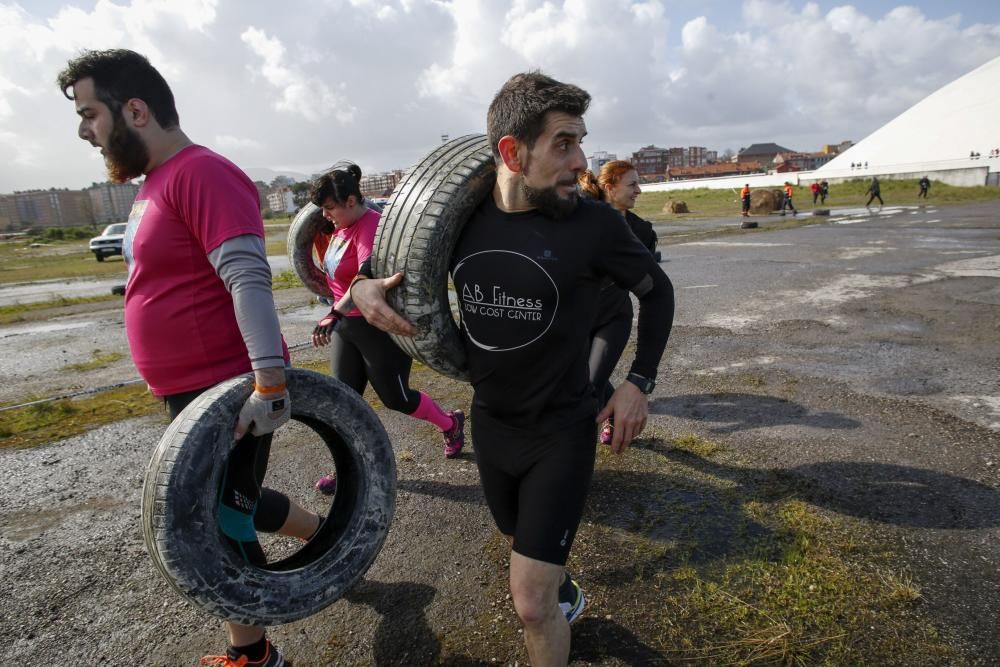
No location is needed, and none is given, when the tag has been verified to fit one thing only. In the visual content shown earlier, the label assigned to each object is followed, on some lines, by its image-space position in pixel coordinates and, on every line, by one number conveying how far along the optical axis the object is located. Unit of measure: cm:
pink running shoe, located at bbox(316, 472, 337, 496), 391
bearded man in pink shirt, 205
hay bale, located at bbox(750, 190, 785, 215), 2897
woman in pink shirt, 362
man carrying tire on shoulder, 203
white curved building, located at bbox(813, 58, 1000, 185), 5675
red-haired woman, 379
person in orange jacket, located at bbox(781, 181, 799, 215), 2716
